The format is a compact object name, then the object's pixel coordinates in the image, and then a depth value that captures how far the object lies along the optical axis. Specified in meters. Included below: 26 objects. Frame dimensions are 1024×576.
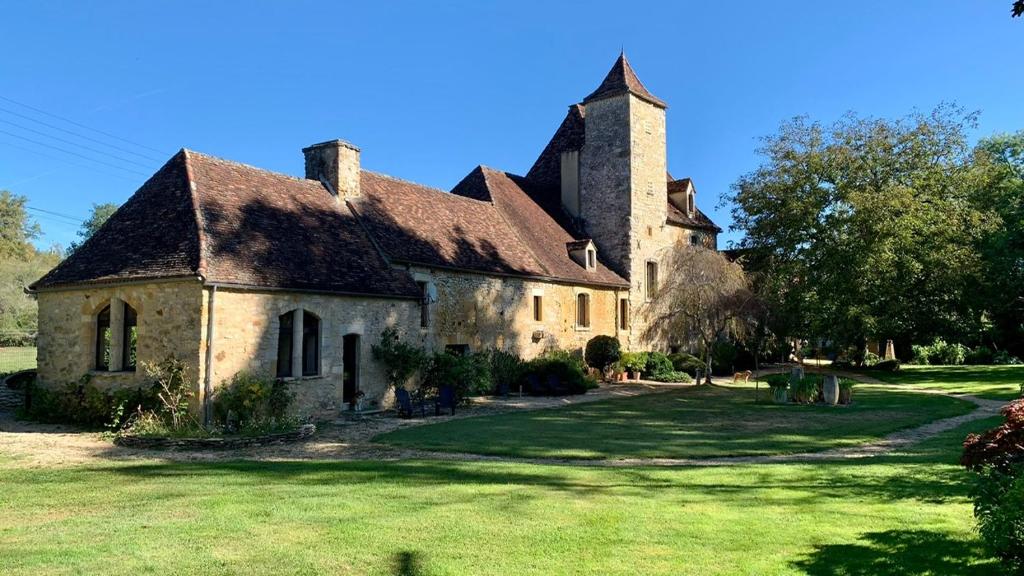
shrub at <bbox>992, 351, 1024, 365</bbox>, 41.34
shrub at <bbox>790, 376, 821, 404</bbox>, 20.91
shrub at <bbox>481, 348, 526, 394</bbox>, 24.52
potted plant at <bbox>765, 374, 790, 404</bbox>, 21.22
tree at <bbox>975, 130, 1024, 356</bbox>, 29.88
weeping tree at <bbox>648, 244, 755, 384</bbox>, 25.69
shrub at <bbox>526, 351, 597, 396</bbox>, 24.55
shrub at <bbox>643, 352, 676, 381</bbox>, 30.89
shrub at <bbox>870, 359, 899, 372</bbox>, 36.91
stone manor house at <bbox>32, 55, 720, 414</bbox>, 16.25
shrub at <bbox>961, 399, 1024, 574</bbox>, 5.42
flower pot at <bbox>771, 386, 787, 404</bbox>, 21.19
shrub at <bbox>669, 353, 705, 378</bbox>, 32.88
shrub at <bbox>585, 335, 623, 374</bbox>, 29.22
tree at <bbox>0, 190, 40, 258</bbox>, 65.56
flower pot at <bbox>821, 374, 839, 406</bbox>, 20.58
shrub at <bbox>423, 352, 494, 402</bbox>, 20.38
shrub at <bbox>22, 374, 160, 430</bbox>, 15.69
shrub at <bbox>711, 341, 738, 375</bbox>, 34.88
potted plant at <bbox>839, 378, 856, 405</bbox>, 20.77
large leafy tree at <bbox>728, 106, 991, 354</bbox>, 28.55
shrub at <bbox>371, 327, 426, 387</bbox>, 19.81
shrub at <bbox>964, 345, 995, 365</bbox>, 42.53
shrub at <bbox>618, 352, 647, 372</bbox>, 30.38
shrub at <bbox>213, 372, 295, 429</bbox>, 15.48
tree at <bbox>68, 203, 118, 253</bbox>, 74.62
